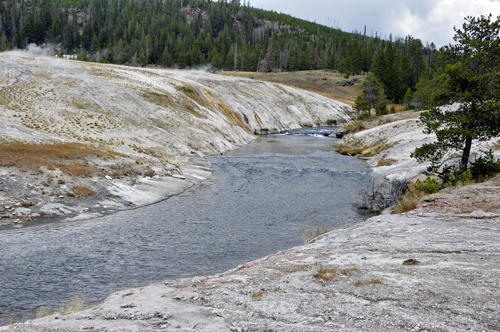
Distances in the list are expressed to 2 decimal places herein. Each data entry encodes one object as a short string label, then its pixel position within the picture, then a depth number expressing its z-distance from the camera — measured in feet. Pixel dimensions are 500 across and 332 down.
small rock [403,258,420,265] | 32.50
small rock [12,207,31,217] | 64.56
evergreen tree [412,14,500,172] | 62.64
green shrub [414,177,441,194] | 62.85
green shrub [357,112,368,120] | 233.51
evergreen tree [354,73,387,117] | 232.73
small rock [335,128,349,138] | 214.32
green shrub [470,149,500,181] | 66.95
